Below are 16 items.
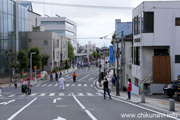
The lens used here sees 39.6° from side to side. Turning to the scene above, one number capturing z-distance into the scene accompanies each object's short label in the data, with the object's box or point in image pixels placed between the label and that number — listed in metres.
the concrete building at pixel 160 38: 26.52
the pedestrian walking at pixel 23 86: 27.78
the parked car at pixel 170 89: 22.23
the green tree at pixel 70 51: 94.19
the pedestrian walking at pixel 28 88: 26.79
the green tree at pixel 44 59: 59.97
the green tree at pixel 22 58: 49.00
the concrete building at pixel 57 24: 98.50
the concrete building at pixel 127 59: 38.12
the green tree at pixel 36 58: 53.77
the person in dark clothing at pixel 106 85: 20.50
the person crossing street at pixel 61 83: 30.37
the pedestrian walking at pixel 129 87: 19.69
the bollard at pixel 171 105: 13.55
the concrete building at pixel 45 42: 65.88
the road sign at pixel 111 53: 46.02
